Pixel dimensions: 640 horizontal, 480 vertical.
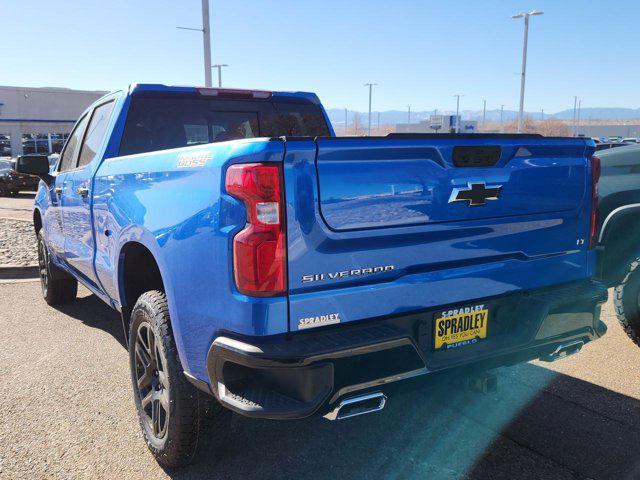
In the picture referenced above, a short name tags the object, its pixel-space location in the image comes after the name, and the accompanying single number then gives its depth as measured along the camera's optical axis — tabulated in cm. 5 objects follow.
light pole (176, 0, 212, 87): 1471
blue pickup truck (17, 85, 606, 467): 221
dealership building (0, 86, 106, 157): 4053
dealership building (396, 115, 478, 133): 5556
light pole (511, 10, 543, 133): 3184
